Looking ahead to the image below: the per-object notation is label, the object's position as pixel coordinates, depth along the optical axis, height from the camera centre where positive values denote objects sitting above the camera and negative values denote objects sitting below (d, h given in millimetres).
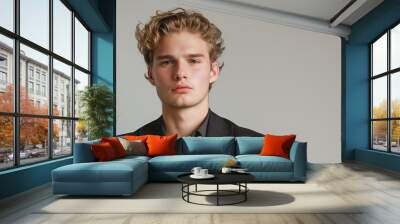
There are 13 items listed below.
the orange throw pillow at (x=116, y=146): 6082 -506
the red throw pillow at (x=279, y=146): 6492 -546
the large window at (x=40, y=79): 5020 +560
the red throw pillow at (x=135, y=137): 7043 -425
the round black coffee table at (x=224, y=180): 4445 -778
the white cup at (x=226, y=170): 5032 -734
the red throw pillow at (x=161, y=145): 6738 -545
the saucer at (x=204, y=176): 4669 -764
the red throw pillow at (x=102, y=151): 5668 -554
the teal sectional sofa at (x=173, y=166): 4867 -746
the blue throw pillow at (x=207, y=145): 6867 -561
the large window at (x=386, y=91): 8078 +496
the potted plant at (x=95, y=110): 7638 +86
